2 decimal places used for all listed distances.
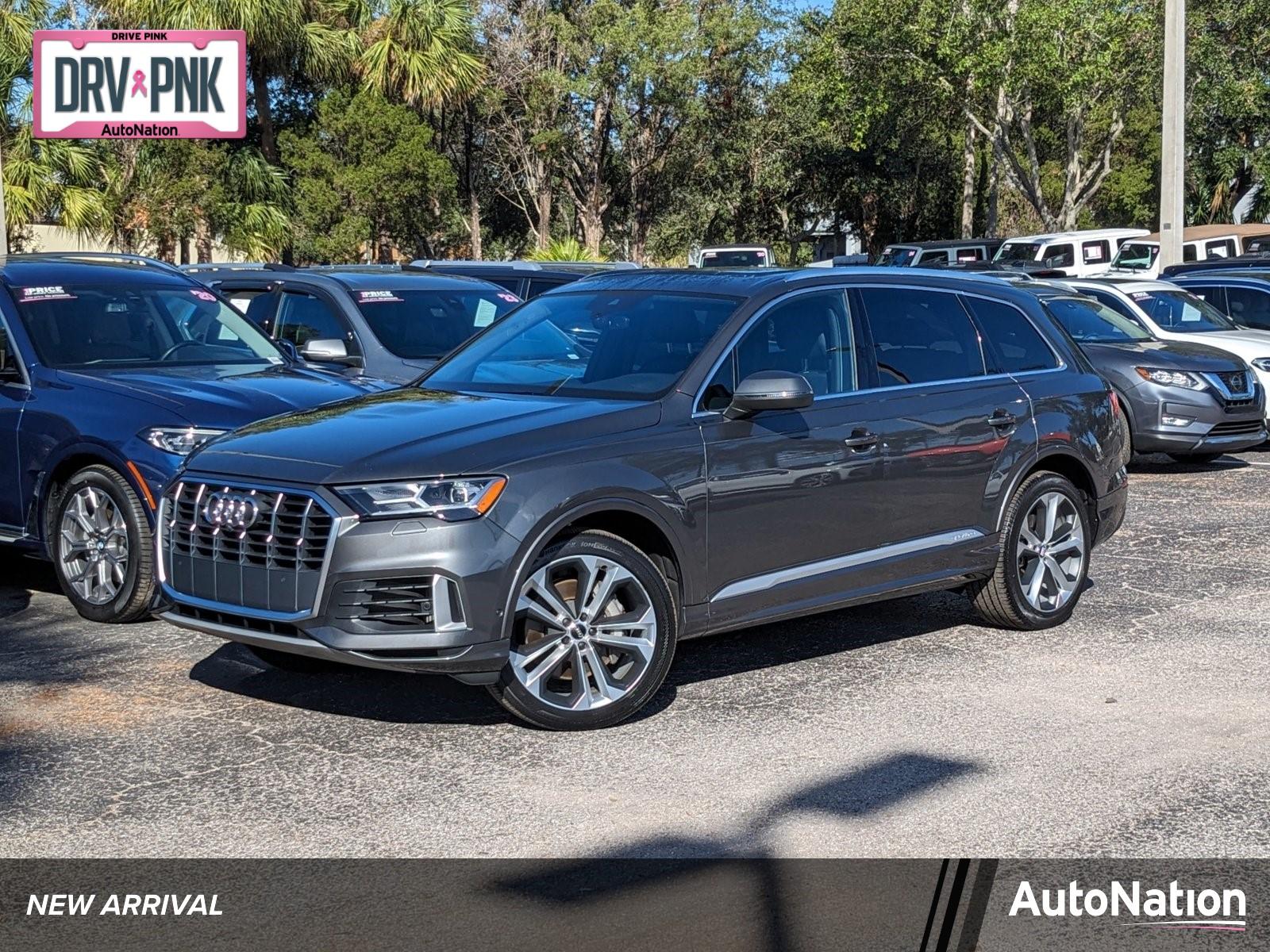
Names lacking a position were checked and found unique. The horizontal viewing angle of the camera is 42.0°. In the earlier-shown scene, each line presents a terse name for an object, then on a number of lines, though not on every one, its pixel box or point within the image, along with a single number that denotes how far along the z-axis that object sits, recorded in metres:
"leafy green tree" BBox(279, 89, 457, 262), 34.22
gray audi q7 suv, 5.83
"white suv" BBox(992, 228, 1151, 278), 32.16
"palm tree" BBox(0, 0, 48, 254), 30.30
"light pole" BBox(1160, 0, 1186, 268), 24.33
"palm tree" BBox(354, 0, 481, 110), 33.34
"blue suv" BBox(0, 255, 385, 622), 7.88
